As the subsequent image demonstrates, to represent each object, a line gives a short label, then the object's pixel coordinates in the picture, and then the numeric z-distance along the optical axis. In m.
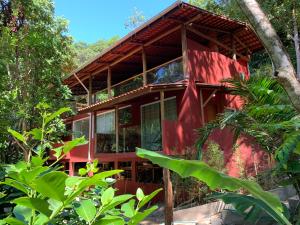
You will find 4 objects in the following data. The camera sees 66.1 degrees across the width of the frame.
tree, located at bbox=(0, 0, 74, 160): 7.94
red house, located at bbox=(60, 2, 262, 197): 9.22
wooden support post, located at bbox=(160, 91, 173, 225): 5.70
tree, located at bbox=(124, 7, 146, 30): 26.86
